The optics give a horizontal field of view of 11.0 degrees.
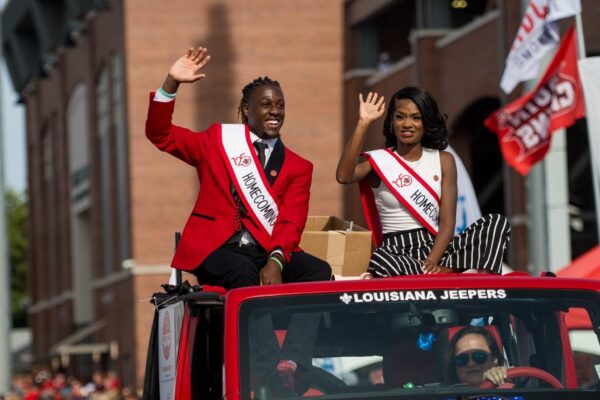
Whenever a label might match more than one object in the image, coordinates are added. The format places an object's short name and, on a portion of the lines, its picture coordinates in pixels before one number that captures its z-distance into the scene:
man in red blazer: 14.26
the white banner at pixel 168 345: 13.22
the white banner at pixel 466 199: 24.85
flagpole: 25.62
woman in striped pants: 14.71
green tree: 182.05
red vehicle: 12.05
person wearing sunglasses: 12.14
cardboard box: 14.75
